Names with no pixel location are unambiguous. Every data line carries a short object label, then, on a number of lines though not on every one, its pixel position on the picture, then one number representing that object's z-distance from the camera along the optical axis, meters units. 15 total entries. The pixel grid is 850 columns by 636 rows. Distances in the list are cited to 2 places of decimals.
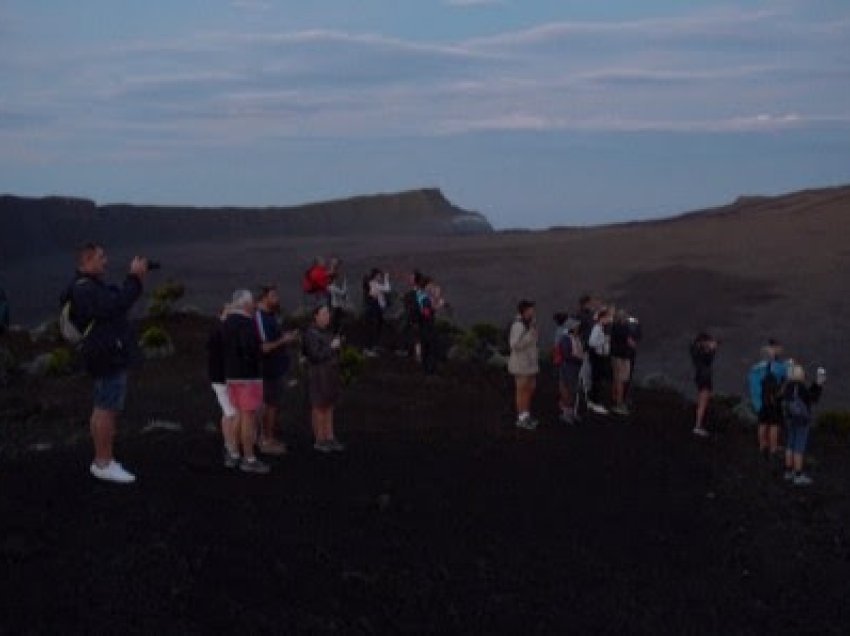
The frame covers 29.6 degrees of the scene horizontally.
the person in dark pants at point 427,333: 22.21
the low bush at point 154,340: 24.91
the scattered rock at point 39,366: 22.92
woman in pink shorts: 12.34
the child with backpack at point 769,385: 16.83
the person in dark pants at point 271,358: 12.95
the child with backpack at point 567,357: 17.98
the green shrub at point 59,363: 22.81
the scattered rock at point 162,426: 15.46
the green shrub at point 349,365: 20.61
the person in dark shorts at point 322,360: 14.10
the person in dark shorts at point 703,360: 18.94
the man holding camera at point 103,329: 10.84
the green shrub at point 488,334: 28.32
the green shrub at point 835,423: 22.34
